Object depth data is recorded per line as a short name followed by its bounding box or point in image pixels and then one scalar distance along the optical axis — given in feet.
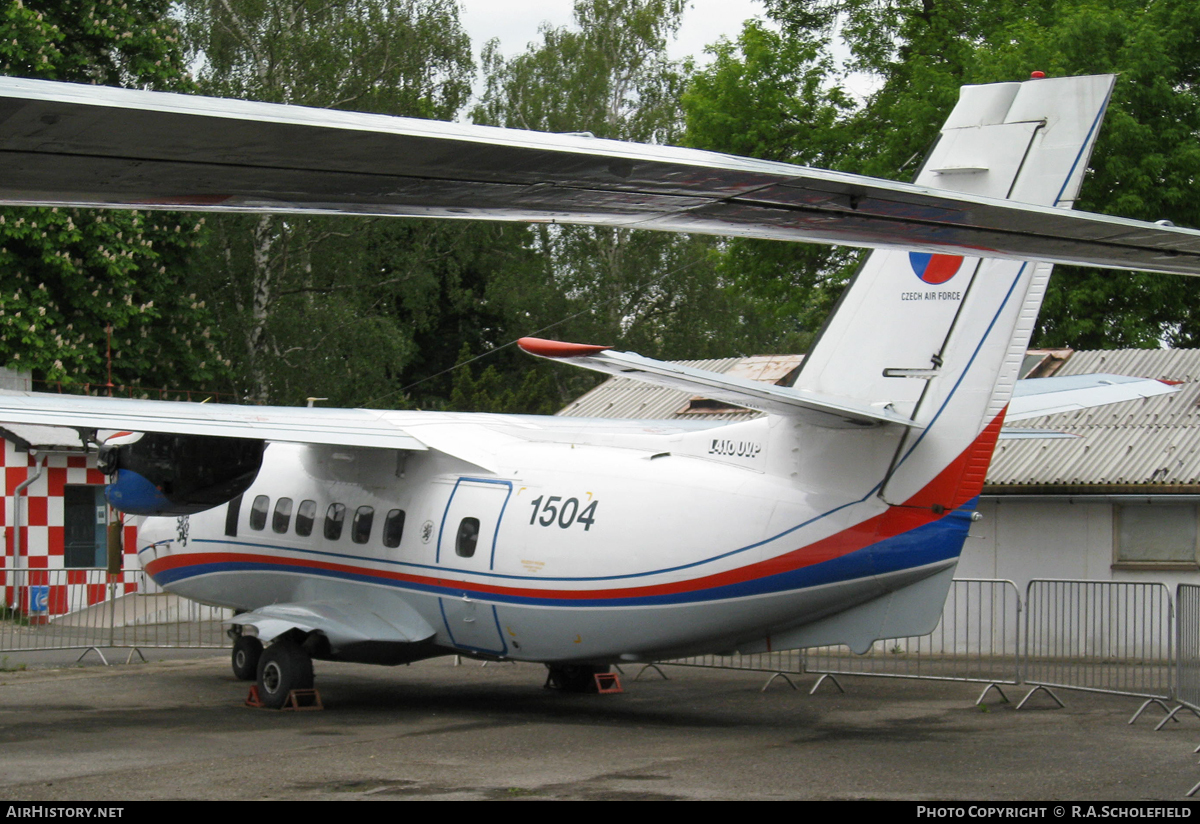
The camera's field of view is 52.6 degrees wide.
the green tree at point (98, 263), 79.46
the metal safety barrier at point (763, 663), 49.65
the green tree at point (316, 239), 100.63
